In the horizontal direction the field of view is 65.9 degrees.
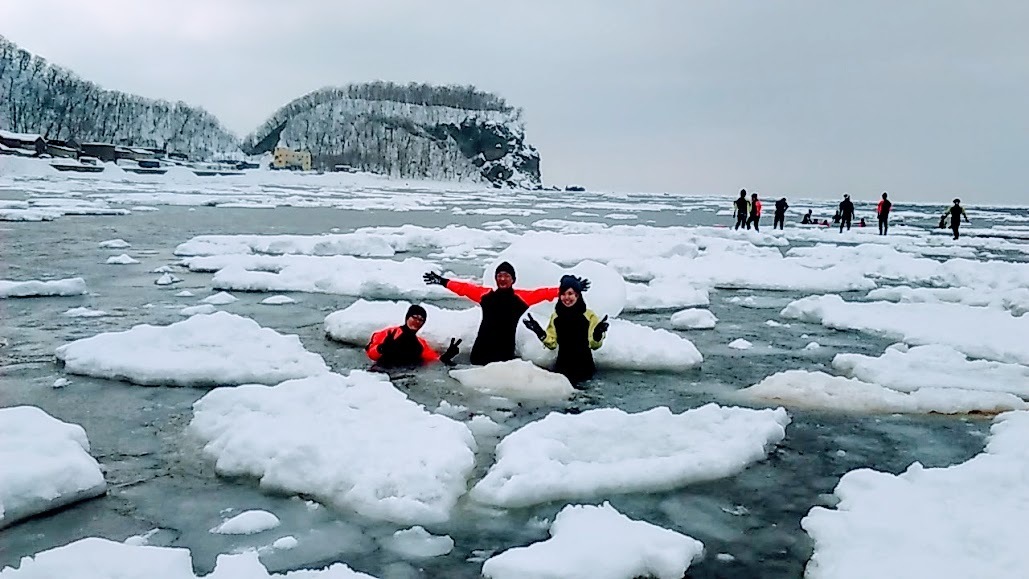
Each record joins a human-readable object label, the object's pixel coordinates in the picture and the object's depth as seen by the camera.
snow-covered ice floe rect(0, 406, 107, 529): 3.78
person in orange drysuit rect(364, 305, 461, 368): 7.05
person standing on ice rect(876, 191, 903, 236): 28.25
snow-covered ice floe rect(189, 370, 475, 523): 4.06
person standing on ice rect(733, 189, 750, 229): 28.32
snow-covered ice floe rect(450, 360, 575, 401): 6.19
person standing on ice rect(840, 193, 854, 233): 30.51
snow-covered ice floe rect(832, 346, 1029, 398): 6.65
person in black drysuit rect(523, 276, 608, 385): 6.82
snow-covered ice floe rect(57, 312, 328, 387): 6.22
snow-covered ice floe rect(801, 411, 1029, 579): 3.39
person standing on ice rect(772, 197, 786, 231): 31.25
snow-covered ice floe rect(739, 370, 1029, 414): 6.00
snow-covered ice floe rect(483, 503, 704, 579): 3.25
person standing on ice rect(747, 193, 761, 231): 27.78
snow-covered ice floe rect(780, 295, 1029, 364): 8.33
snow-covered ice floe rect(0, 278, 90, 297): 9.69
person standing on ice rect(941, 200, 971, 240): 27.28
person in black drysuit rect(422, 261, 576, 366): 7.13
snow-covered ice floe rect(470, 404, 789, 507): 4.23
